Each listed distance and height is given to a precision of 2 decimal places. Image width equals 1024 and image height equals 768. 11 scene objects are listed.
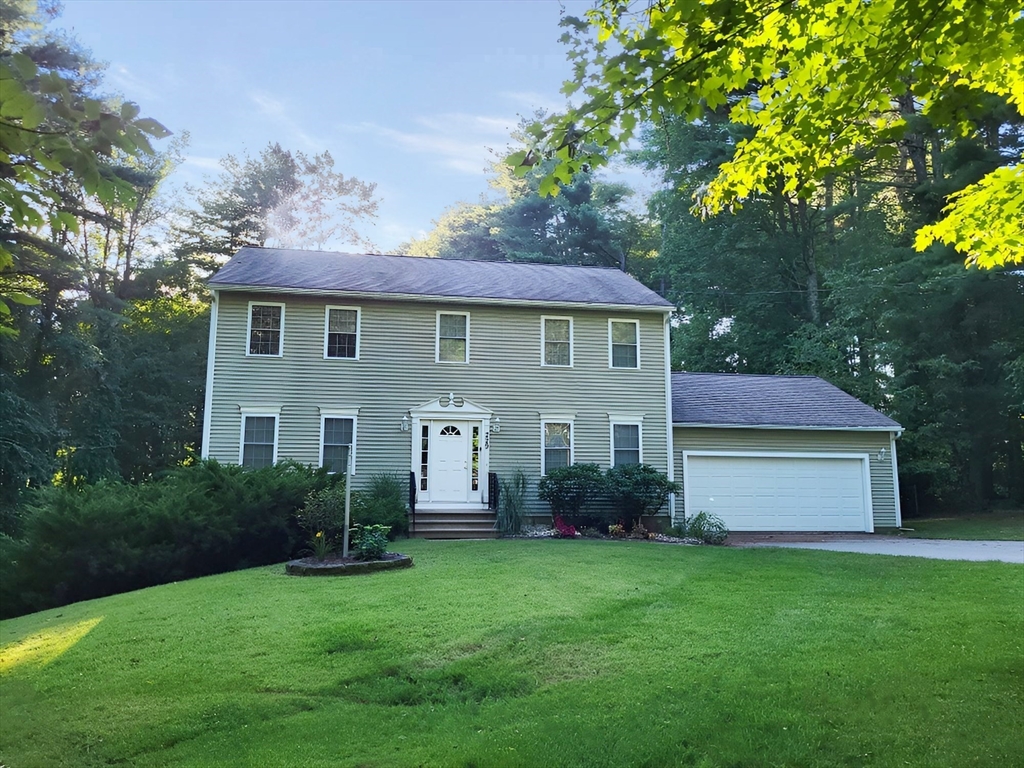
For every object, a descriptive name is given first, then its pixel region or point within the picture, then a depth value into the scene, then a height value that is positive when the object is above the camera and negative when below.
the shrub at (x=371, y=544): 10.04 -0.89
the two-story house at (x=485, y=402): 15.84 +1.91
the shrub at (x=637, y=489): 15.54 -0.15
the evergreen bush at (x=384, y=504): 12.38 -0.42
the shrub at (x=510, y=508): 14.98 -0.56
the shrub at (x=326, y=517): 10.95 -0.54
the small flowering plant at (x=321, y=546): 10.33 -0.97
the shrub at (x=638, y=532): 14.76 -1.05
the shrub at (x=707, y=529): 14.43 -1.00
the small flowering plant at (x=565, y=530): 14.46 -0.99
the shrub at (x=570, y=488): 15.47 -0.13
